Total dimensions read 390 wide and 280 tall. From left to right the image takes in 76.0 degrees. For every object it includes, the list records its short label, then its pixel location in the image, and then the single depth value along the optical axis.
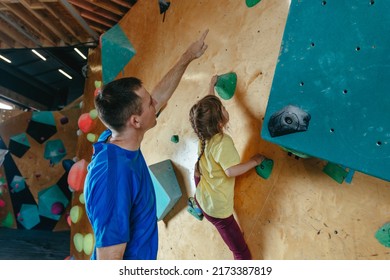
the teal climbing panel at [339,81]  0.69
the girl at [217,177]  1.42
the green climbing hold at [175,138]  2.05
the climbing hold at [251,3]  1.48
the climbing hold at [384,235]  0.94
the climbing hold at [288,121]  0.80
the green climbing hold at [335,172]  1.06
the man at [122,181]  1.01
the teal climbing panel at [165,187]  1.98
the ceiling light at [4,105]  7.65
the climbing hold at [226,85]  1.57
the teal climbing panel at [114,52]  3.01
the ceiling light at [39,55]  6.27
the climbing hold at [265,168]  1.35
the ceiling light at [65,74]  7.76
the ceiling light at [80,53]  5.82
